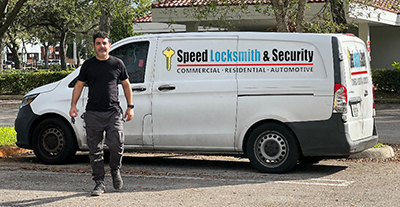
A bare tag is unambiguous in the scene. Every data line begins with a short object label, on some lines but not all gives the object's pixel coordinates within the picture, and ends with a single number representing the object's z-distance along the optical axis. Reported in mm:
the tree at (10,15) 18469
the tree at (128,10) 26906
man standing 7668
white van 8953
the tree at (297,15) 13422
